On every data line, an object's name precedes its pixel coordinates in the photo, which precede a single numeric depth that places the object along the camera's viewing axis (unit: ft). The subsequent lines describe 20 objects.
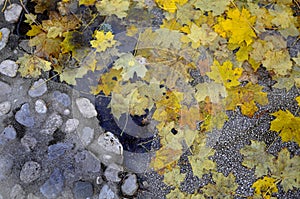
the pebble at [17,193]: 7.65
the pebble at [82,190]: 7.67
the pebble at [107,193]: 7.66
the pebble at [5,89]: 8.26
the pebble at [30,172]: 7.73
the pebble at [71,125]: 8.01
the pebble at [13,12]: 8.64
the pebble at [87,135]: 7.95
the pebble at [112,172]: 7.74
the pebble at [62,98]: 8.17
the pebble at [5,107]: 8.12
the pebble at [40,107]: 8.13
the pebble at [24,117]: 8.04
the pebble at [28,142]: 7.89
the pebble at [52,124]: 8.01
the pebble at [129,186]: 7.66
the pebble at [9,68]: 8.35
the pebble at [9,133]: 7.96
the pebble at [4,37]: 8.52
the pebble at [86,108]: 8.08
